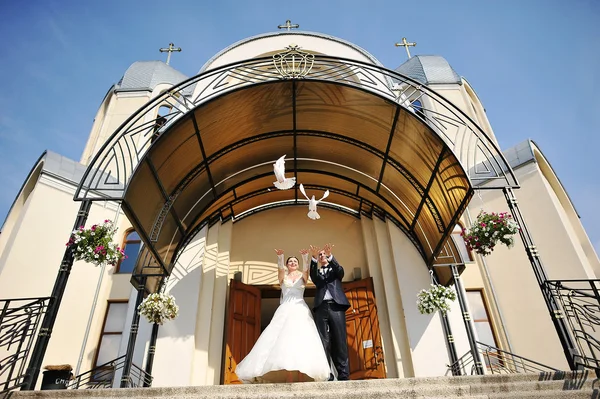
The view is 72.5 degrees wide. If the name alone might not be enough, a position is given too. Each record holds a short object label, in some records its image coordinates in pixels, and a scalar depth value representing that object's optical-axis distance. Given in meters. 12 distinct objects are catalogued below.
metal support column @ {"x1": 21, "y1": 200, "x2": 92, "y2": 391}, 5.18
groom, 6.54
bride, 5.79
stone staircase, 4.46
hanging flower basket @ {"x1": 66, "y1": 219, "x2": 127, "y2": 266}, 6.36
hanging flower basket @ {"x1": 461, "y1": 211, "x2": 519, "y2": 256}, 6.72
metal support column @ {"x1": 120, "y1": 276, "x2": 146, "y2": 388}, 7.89
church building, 7.94
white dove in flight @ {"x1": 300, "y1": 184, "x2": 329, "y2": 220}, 7.38
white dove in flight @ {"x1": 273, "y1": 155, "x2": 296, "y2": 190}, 6.88
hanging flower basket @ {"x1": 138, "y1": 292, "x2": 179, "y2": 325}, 8.00
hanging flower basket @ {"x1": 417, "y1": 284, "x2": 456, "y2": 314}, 8.40
